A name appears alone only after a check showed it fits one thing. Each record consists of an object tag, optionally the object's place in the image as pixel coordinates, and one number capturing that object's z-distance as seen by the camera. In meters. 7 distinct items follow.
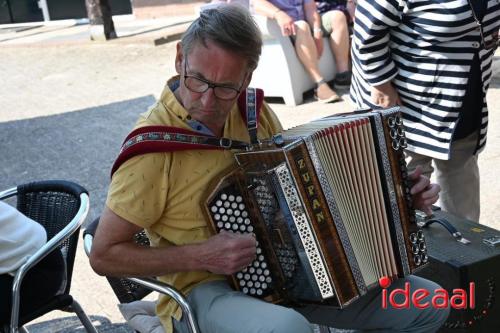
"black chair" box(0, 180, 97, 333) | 2.42
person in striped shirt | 2.65
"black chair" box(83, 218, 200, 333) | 2.08
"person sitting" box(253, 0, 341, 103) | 6.19
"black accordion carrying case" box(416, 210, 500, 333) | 2.40
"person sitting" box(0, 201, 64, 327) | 2.44
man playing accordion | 2.03
